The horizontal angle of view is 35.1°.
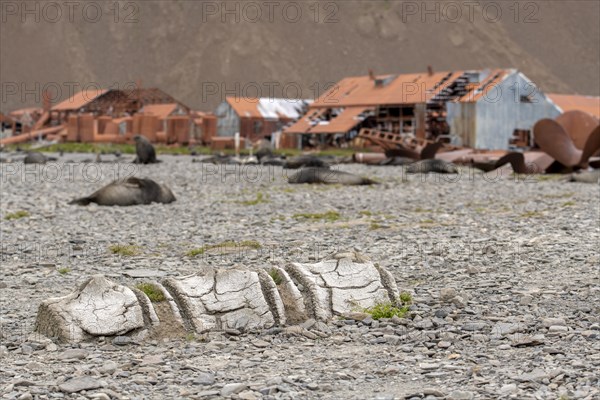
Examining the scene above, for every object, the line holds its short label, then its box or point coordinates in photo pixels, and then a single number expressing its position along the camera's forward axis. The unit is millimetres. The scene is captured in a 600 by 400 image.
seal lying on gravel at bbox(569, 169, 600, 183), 24297
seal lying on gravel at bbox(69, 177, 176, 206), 17344
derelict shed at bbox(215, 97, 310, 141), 67188
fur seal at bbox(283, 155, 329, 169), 32375
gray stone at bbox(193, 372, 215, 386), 5754
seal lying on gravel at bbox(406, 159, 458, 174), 28859
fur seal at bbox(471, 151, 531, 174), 28609
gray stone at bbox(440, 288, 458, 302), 7808
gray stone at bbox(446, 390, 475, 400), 5293
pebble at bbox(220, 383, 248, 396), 5512
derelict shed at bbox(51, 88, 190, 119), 83250
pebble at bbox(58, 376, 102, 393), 5596
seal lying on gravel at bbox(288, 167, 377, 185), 23344
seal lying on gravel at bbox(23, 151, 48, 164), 38719
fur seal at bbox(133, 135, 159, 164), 37144
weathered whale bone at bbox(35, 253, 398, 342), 6891
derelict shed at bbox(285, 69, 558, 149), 48531
